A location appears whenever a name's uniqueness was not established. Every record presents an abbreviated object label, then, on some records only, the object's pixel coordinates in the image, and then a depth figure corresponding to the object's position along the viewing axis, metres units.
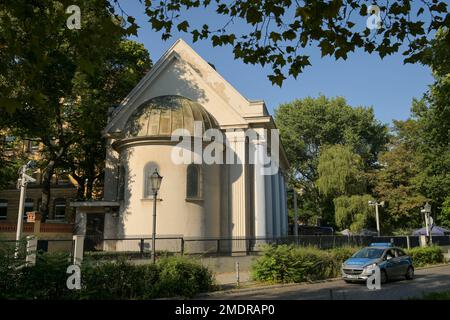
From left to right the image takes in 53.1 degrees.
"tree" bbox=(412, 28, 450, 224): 44.69
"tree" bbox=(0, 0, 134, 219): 7.30
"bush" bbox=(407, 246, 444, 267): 27.52
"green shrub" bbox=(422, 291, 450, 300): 8.64
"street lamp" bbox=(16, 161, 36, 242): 20.69
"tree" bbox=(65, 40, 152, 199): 29.84
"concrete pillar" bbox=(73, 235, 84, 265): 14.64
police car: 18.33
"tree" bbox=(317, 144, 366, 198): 51.59
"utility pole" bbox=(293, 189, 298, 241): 43.38
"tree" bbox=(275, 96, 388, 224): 61.88
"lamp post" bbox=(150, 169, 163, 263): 16.88
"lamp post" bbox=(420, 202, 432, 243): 33.55
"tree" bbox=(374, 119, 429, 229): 49.75
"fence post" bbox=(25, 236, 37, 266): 11.89
